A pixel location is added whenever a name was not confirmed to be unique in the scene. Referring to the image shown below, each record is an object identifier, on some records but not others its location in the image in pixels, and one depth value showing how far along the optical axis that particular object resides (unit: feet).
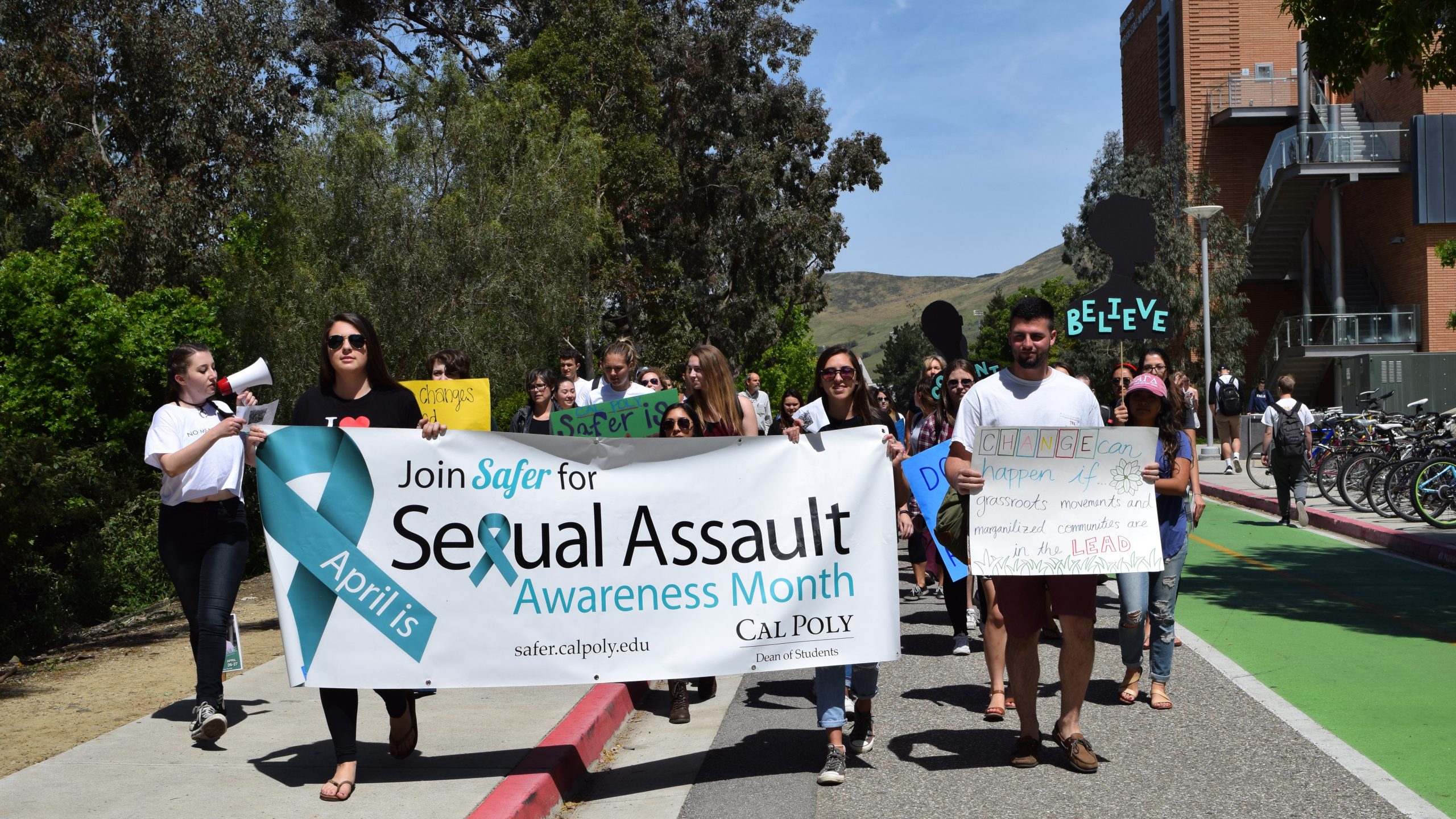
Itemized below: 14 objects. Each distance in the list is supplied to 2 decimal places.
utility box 119.55
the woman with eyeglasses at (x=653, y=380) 31.89
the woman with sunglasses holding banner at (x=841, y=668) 19.11
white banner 18.22
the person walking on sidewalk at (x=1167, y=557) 22.66
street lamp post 98.84
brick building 125.49
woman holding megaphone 20.26
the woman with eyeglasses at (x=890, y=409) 24.39
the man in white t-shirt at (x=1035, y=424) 18.67
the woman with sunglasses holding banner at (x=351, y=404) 17.93
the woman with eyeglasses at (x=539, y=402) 32.22
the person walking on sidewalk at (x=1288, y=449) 50.70
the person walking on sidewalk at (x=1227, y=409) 82.94
